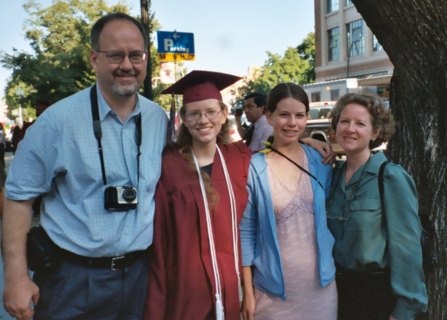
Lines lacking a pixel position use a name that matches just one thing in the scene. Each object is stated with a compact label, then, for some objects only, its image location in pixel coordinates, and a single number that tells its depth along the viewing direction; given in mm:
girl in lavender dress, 2395
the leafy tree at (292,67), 54031
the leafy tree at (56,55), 22625
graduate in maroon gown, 2271
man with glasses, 2123
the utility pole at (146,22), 8547
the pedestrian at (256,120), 7363
